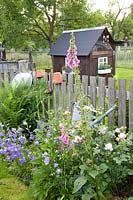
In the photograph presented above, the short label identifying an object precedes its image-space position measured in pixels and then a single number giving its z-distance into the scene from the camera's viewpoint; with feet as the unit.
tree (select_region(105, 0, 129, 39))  72.81
